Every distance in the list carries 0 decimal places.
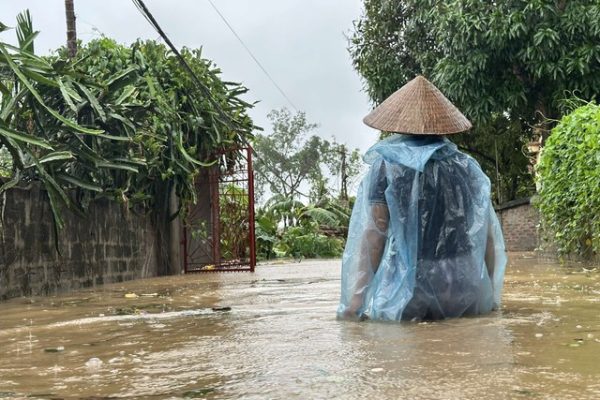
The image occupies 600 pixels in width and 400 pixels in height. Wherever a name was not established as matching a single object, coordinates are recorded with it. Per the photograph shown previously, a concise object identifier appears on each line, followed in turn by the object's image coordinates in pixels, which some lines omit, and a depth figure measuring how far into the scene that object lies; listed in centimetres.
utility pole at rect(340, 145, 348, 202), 3075
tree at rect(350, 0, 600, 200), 1705
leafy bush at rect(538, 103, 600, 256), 924
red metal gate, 1371
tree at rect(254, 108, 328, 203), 4338
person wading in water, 461
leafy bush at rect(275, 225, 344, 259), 2195
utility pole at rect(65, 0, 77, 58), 1313
